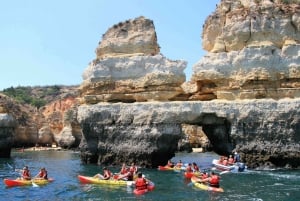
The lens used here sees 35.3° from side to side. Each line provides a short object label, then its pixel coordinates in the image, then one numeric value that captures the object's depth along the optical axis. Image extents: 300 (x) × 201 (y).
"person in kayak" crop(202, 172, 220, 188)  24.96
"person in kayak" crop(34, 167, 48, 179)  29.73
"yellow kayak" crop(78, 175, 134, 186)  27.45
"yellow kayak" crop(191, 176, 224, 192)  24.82
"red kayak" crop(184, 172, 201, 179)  30.31
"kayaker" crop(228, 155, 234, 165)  32.56
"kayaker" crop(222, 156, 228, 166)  33.09
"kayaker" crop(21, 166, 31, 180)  29.31
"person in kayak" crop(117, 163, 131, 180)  27.88
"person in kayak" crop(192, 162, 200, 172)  31.51
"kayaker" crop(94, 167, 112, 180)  28.42
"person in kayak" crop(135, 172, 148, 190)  24.88
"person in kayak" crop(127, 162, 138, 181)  27.88
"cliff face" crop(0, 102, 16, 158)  49.00
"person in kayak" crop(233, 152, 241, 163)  32.75
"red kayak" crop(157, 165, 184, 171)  34.50
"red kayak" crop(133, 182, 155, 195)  24.62
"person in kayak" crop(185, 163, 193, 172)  31.48
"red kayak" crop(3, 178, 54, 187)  28.52
